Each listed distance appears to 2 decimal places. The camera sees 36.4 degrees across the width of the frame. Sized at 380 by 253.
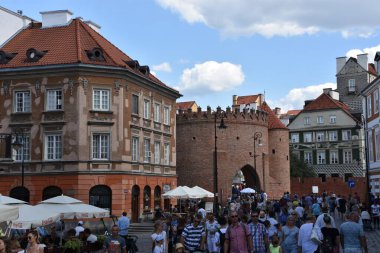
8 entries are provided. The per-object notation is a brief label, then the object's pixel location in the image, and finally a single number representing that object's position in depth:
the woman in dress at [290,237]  13.15
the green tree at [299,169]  76.31
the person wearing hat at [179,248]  12.08
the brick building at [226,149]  56.47
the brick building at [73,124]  34.59
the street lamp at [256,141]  58.02
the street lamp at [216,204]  31.66
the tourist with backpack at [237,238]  12.02
